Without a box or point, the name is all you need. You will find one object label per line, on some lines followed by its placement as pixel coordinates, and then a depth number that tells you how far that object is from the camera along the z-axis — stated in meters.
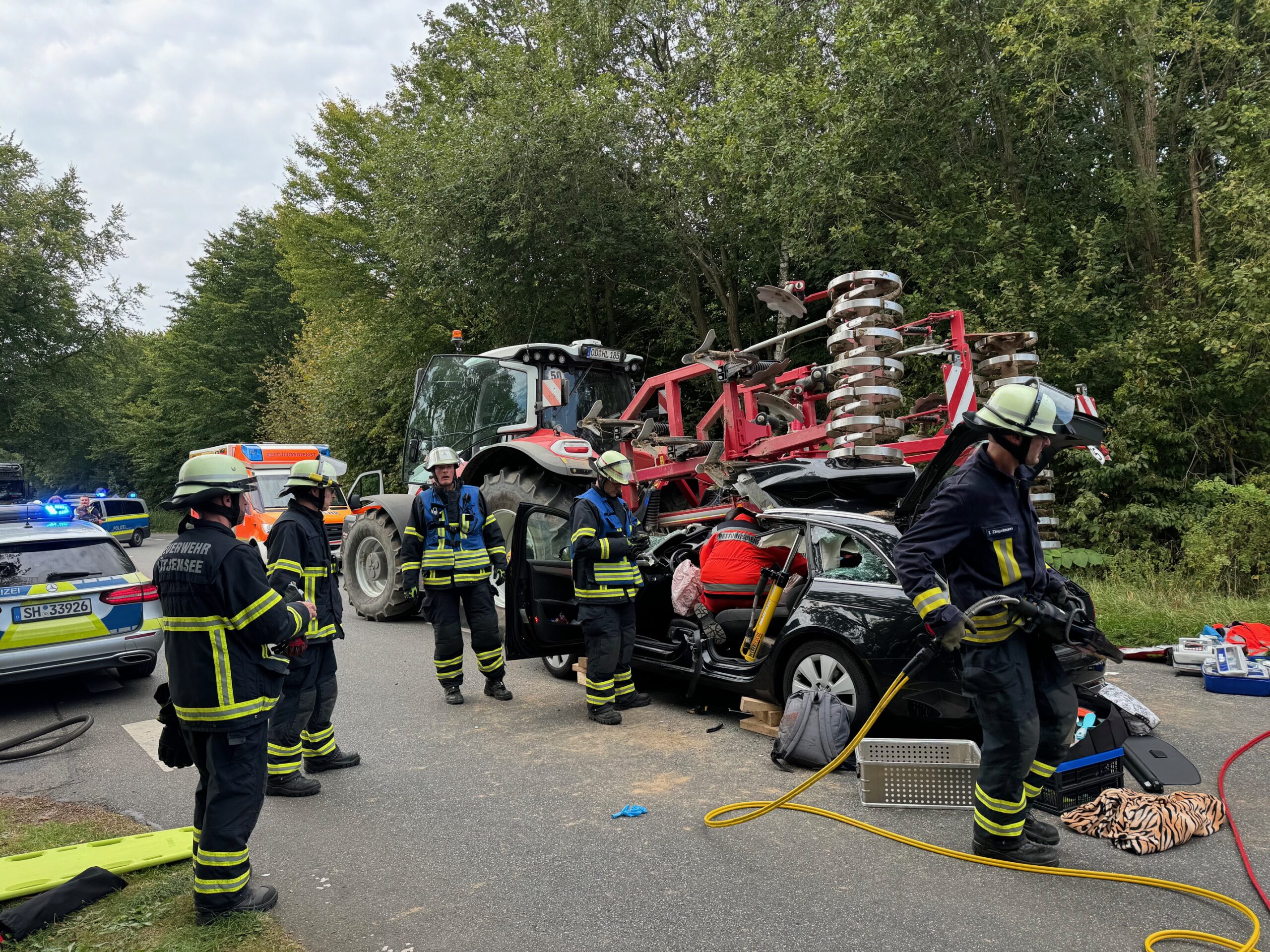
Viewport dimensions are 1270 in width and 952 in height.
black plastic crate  3.98
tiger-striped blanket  3.61
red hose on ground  3.21
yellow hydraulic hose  2.88
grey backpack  4.61
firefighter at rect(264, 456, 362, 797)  4.63
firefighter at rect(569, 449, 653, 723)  5.77
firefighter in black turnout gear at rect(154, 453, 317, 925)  3.22
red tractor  6.14
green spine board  3.40
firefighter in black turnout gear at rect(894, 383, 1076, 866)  3.45
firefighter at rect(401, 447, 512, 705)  6.34
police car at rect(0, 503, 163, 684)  6.11
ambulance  14.38
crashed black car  4.50
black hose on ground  5.50
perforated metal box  4.16
